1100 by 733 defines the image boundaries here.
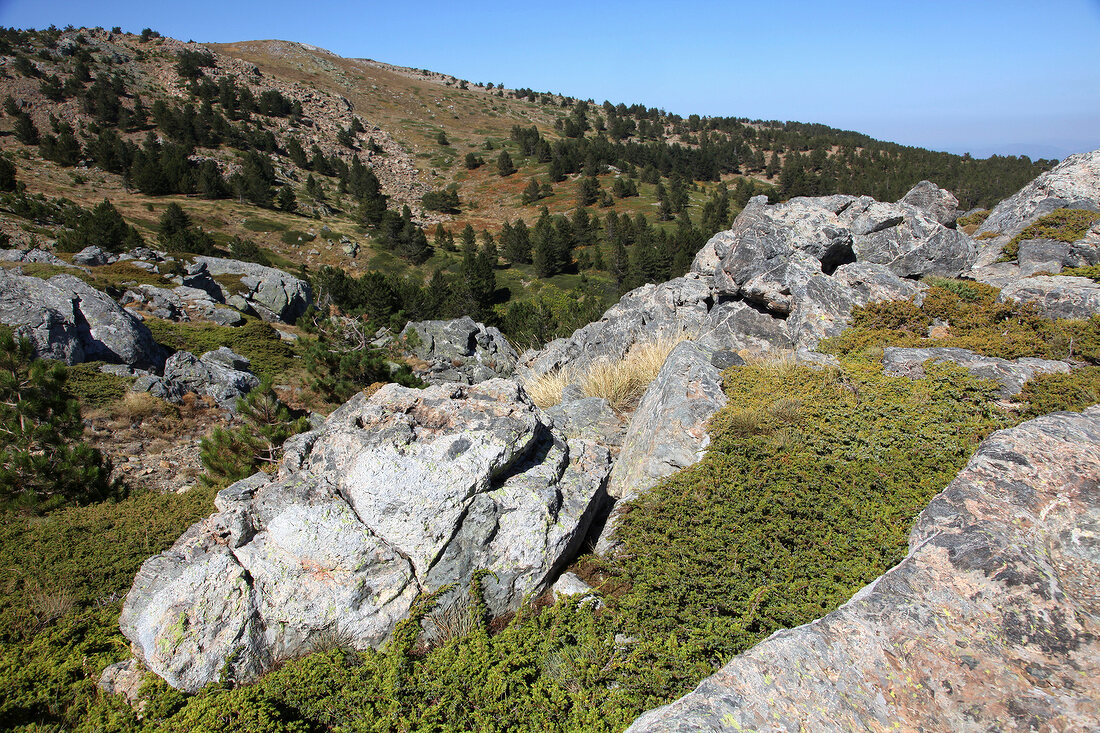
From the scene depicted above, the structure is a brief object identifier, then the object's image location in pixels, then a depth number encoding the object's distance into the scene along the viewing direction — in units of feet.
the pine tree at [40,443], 29.01
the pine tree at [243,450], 29.91
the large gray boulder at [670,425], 20.88
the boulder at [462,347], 68.39
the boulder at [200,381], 46.09
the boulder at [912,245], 41.09
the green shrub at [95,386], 43.11
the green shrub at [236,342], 61.62
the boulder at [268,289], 98.84
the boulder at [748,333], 32.99
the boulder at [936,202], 48.26
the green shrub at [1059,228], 40.47
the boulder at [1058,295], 28.63
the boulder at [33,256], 75.10
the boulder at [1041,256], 38.73
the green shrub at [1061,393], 18.47
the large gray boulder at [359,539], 14.70
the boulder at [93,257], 88.06
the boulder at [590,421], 26.50
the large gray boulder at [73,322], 48.34
